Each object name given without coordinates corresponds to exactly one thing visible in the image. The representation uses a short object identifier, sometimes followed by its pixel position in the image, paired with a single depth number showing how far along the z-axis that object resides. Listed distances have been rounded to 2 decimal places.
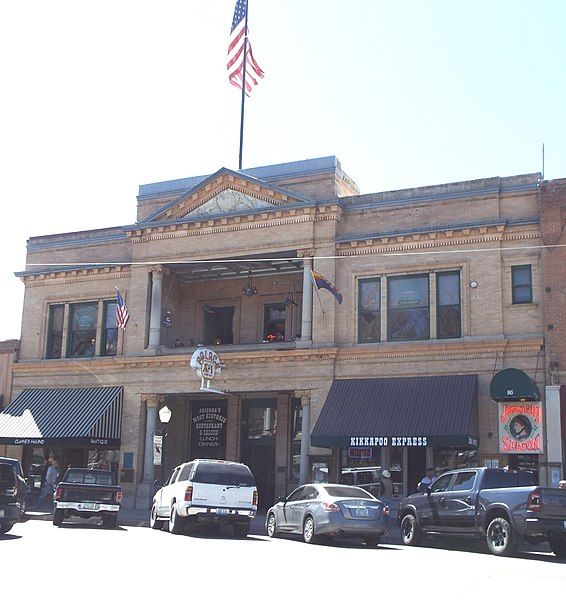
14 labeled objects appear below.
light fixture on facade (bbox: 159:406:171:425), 28.50
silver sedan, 18.84
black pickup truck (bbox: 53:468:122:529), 23.53
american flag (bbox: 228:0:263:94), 33.22
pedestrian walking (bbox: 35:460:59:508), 30.36
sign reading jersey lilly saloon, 25.27
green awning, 24.84
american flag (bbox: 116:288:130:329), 31.53
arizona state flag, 27.97
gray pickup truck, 16.84
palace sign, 29.16
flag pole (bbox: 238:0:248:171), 33.06
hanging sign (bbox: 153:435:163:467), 28.27
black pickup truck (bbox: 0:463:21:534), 18.39
